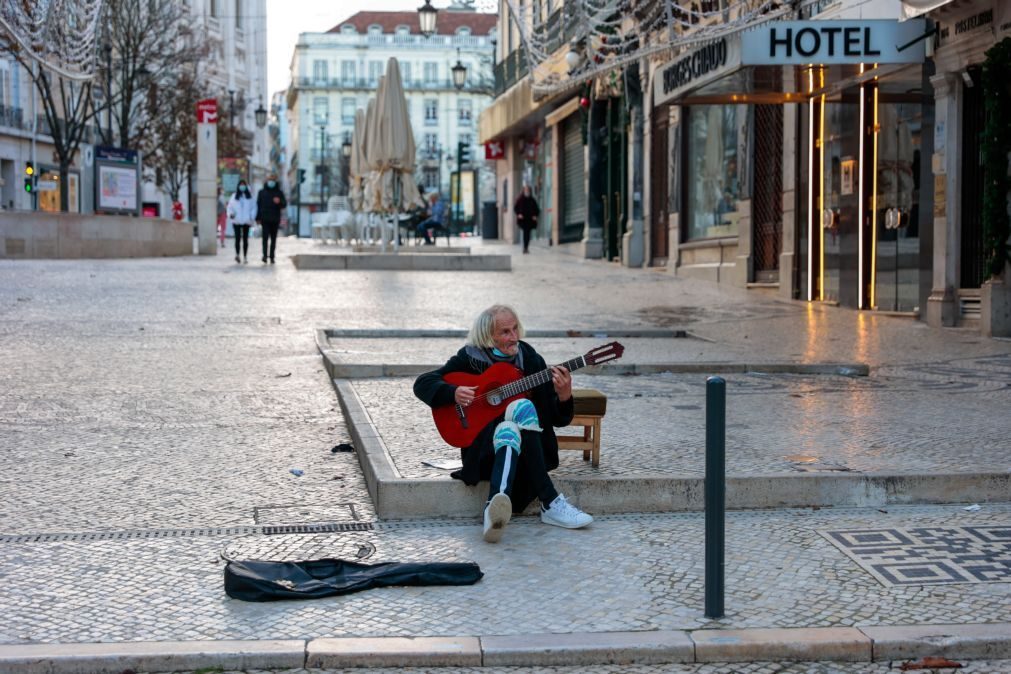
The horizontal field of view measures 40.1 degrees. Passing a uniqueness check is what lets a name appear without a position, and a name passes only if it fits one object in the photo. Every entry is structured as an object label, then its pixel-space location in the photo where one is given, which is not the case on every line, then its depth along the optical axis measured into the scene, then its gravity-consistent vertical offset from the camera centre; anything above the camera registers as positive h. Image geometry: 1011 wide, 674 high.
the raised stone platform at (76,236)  29.62 +0.19
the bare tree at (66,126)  40.38 +3.76
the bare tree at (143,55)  45.88 +6.60
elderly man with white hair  6.35 -0.85
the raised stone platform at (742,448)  6.71 -1.15
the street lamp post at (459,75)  44.84 +5.44
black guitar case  5.30 -1.32
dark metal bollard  4.73 -0.88
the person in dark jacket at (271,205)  26.14 +0.73
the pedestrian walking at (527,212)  34.84 +0.75
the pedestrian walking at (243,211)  27.62 +0.65
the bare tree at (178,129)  54.09 +4.67
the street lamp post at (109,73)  43.46 +5.48
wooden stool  6.96 -0.89
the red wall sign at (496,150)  48.72 +3.23
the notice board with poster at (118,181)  39.34 +1.83
